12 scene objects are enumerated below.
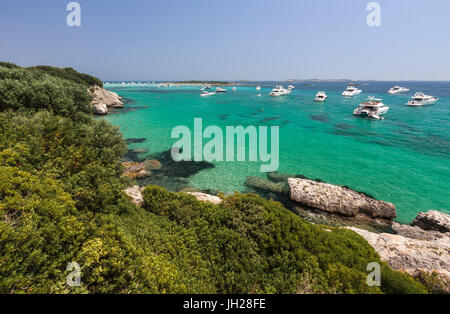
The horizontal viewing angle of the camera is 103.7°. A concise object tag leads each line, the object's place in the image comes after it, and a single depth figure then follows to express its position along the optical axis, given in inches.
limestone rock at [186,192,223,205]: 460.2
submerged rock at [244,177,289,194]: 658.1
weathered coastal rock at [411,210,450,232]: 467.7
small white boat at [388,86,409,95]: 3922.2
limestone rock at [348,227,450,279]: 305.1
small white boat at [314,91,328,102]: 2819.9
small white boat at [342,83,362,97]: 3317.9
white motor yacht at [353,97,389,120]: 1688.0
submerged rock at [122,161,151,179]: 709.3
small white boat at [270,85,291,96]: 3766.7
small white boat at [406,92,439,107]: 2240.4
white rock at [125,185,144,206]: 411.2
